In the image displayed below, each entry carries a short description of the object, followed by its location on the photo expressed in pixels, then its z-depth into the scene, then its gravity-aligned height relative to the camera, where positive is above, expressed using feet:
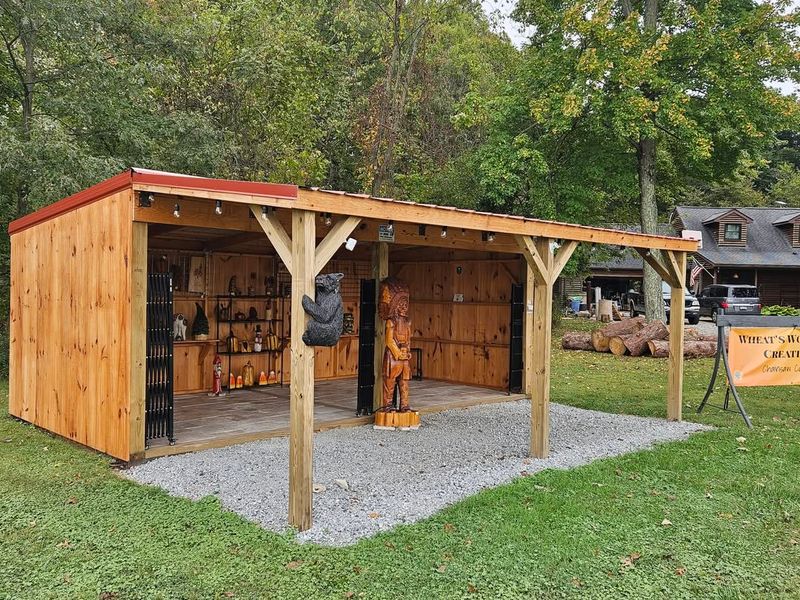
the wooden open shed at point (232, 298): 15.28 -0.25
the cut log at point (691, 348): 47.93 -3.83
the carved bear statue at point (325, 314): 14.32 -0.47
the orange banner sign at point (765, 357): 26.86 -2.45
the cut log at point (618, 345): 49.64 -3.73
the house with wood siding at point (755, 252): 94.02 +6.48
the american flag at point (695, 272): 86.74 +3.30
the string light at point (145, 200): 18.08 +2.50
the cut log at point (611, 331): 51.52 -2.76
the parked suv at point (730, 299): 79.85 -0.31
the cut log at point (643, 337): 48.88 -3.06
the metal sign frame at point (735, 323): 26.48 -1.07
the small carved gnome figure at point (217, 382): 31.42 -4.31
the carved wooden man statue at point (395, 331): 24.75 -1.42
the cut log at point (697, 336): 52.11 -3.27
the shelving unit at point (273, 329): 33.57 -1.95
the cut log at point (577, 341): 53.36 -3.73
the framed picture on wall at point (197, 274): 31.78 +0.84
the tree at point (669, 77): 53.83 +18.56
